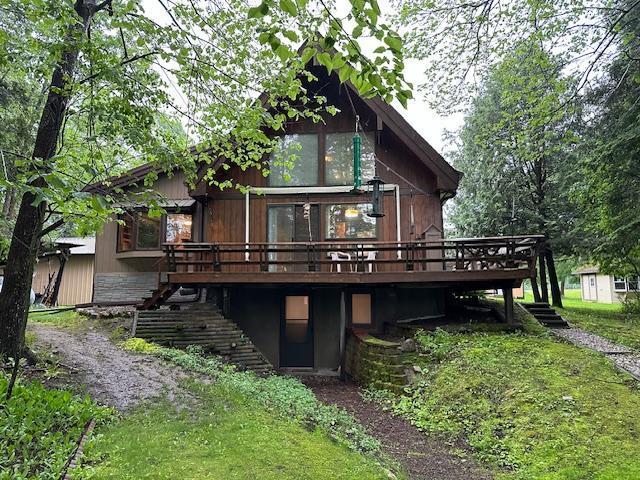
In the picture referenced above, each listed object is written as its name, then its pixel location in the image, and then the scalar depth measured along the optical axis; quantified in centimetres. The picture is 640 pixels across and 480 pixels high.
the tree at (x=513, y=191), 1750
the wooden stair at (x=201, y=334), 927
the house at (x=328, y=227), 1140
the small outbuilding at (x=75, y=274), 1903
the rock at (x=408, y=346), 888
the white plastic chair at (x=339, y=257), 1119
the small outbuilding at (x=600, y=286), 2786
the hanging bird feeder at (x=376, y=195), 1005
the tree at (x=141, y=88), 513
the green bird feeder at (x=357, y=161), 1057
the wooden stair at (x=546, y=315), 1213
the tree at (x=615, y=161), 1027
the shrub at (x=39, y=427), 344
